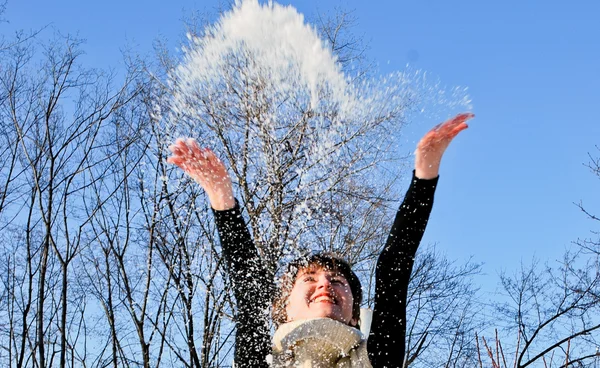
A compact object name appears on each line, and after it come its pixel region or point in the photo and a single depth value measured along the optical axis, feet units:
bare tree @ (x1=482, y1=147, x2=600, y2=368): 41.92
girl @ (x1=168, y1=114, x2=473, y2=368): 7.50
